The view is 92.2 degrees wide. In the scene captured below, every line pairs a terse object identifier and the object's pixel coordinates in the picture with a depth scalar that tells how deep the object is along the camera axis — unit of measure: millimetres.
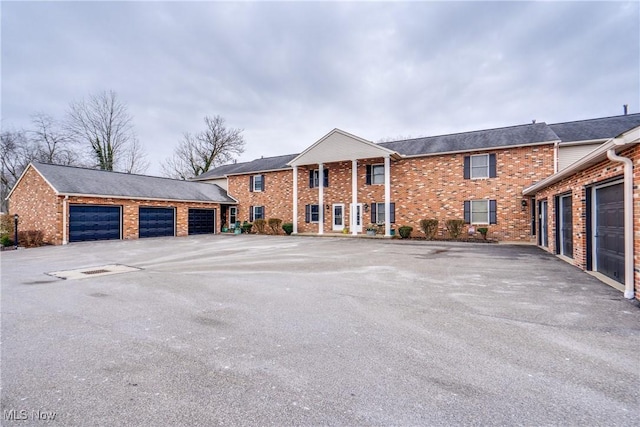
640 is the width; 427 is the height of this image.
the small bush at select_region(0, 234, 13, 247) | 15555
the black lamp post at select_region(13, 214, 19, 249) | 15362
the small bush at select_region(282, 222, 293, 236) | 21938
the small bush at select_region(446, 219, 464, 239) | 17016
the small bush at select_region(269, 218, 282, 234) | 23109
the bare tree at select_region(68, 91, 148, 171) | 29500
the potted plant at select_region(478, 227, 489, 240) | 16328
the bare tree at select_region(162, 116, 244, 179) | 37062
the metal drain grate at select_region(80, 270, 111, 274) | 8023
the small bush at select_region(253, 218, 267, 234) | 23875
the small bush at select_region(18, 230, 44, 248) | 16031
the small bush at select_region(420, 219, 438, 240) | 17594
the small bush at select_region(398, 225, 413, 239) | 18062
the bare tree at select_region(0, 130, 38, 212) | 30016
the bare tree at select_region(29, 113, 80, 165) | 30000
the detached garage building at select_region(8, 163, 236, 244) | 16469
